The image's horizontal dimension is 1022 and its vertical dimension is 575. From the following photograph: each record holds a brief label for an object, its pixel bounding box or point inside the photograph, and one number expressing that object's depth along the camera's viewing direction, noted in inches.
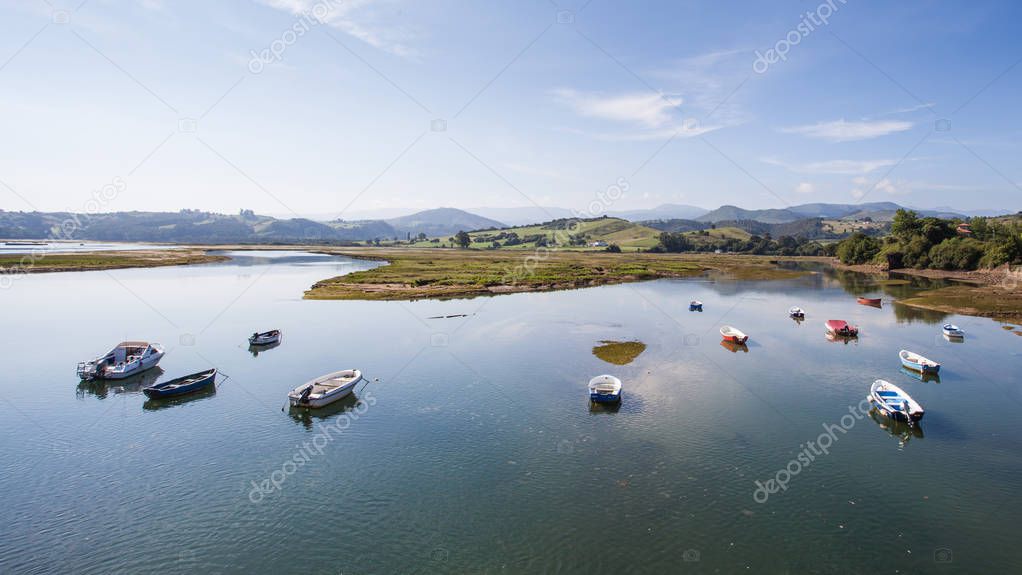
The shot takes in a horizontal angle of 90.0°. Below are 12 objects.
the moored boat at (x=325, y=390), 1321.4
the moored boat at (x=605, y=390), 1328.7
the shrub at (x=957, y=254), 4808.1
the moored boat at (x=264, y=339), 1983.3
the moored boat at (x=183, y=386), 1421.0
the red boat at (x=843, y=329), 2193.7
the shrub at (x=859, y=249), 6378.4
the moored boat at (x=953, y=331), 2139.0
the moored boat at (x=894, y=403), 1196.4
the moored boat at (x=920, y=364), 1625.2
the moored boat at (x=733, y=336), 2055.9
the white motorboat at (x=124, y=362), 1568.7
